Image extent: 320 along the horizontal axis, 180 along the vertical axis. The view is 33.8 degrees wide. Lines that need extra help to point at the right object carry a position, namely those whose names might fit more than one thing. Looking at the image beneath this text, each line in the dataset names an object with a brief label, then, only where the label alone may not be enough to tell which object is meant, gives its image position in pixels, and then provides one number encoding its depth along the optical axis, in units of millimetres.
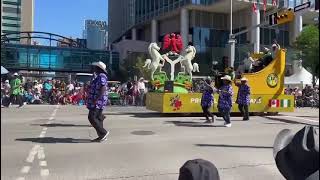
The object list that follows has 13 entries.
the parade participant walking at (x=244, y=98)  17312
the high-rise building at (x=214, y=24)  61188
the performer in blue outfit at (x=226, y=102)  14906
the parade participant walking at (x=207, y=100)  15969
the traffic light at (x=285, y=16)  27231
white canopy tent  38625
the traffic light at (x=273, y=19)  29098
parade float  18594
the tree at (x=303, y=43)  47253
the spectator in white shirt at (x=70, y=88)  29744
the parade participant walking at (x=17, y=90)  23453
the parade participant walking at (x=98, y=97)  10930
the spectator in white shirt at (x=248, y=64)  20989
